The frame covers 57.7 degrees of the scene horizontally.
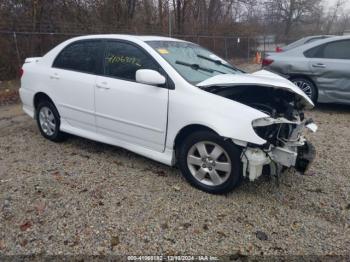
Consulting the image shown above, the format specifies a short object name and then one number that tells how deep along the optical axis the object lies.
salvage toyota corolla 3.19
